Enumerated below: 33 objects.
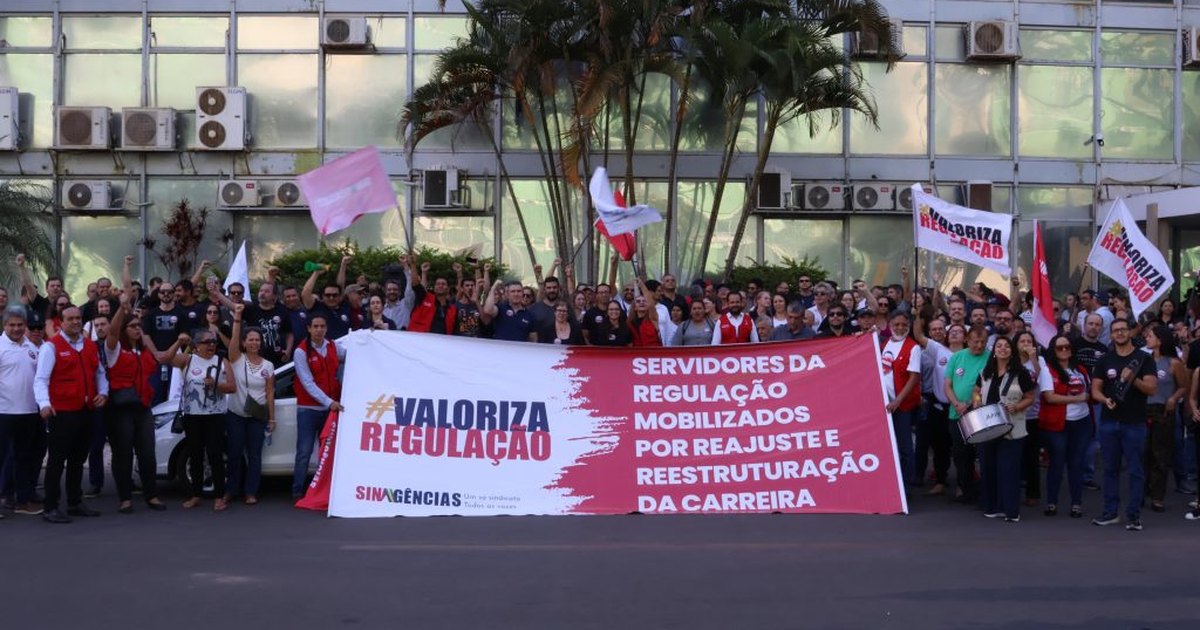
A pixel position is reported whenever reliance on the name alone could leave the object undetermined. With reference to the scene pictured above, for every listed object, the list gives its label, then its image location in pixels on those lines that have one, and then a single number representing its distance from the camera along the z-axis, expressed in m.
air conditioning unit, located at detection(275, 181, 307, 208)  23.73
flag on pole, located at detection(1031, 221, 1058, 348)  14.30
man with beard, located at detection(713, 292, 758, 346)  14.31
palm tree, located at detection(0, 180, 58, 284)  21.70
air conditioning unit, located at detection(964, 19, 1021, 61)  24.41
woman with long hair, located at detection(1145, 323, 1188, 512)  12.48
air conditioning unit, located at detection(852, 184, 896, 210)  24.31
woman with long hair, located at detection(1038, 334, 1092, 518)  12.00
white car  12.80
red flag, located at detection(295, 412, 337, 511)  11.93
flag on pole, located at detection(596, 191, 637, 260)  15.54
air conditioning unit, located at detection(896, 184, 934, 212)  24.42
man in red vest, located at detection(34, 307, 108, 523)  11.45
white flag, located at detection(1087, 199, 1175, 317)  14.35
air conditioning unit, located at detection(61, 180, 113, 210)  23.73
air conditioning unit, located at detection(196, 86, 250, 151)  23.62
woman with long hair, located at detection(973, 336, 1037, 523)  11.58
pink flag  13.54
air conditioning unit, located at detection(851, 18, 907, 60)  23.00
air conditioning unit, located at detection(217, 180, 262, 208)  23.69
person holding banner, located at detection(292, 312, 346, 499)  12.38
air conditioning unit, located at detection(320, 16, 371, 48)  23.66
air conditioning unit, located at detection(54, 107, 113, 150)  23.64
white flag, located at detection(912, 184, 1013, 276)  14.76
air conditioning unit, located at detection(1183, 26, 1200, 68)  24.72
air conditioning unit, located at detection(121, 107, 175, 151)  23.66
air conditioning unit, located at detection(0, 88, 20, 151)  23.66
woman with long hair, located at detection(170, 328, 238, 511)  12.11
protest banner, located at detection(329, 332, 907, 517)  11.66
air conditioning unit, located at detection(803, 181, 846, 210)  24.25
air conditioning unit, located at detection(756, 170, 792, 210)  24.02
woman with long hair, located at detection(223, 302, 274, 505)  12.25
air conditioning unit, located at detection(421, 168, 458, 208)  23.61
